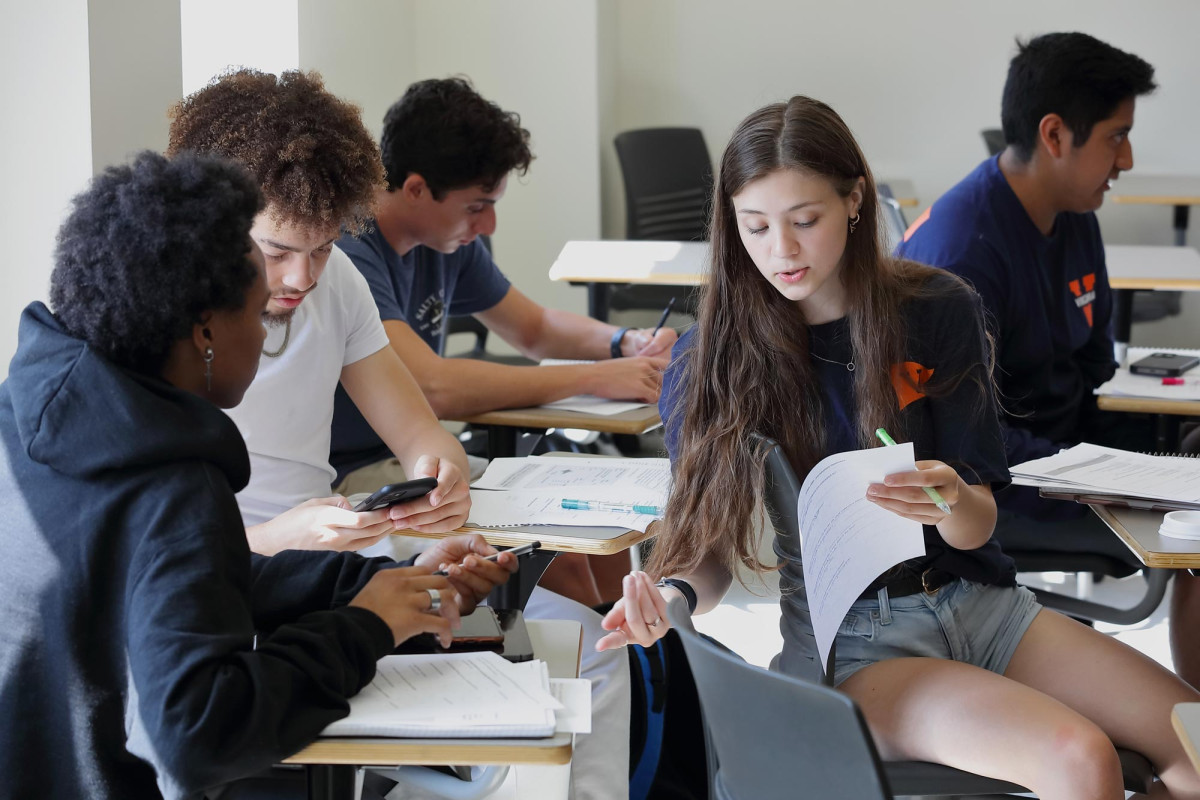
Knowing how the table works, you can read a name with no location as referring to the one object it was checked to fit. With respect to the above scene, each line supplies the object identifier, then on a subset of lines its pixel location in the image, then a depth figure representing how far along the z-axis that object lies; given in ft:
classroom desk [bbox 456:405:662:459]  12.25
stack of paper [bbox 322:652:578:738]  8.36
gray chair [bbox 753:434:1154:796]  9.30
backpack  11.02
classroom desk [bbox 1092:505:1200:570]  9.77
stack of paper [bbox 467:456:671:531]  10.45
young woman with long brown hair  9.67
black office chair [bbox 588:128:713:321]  23.65
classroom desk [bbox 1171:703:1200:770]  8.05
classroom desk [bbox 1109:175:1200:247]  22.56
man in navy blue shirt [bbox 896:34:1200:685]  11.74
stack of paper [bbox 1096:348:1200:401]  12.45
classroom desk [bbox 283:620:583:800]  8.31
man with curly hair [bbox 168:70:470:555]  10.17
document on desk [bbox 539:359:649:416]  12.48
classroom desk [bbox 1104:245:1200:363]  16.26
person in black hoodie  8.21
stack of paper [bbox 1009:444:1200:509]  10.25
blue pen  10.48
